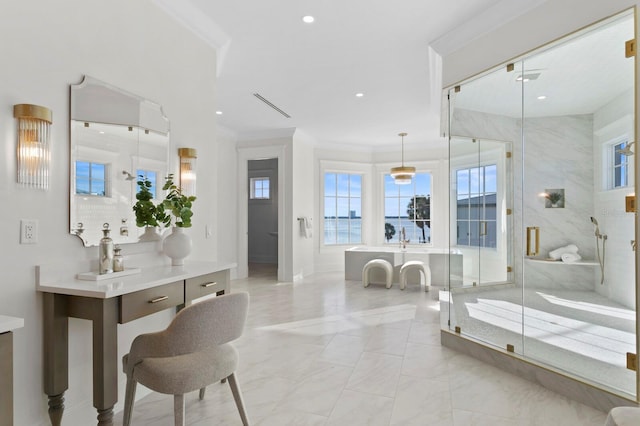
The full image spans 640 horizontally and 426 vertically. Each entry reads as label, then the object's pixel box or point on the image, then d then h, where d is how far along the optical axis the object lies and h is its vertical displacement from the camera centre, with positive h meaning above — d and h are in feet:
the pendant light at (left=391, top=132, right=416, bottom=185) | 21.86 +2.33
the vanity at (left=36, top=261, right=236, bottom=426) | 5.75 -1.61
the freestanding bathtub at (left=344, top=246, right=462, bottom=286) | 20.25 -2.50
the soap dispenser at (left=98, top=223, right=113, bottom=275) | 6.84 -0.76
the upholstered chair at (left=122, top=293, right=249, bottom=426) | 5.64 -2.10
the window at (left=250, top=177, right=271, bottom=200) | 30.91 +2.10
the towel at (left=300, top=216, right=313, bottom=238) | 23.12 -0.80
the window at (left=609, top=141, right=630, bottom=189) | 7.59 +1.00
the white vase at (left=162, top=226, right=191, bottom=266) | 8.36 -0.68
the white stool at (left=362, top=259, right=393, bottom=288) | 19.81 -2.91
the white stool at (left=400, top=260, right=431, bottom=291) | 19.17 -2.92
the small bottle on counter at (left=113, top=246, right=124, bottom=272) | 7.06 -0.87
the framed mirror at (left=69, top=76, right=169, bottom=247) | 6.82 +1.20
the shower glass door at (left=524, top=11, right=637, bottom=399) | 7.64 +0.22
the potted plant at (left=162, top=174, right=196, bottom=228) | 8.29 +0.21
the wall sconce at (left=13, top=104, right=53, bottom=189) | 5.80 +1.12
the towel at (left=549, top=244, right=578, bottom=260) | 9.19 -0.93
